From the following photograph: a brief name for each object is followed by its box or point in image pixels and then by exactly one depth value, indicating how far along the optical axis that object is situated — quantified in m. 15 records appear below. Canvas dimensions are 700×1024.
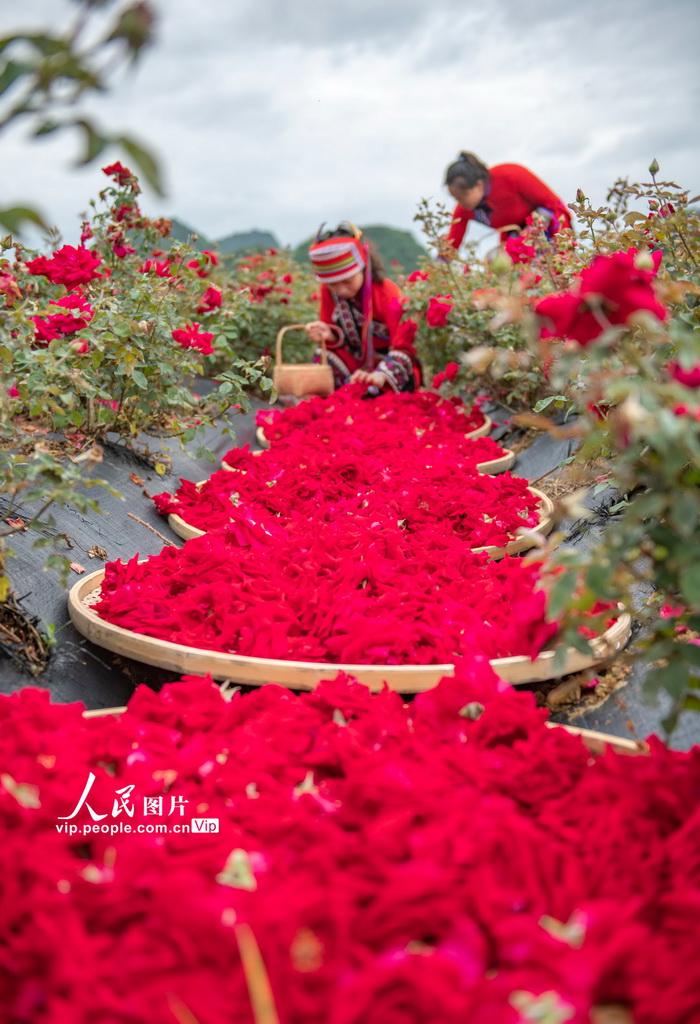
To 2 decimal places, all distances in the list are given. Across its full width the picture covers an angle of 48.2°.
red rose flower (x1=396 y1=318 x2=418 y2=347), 4.03
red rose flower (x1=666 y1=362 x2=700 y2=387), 0.75
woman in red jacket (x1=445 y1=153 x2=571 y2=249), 4.73
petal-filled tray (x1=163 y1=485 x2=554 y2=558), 1.85
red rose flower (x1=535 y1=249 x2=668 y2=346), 0.74
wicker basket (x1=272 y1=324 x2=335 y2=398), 3.95
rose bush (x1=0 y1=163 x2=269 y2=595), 1.66
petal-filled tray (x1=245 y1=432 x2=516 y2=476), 2.70
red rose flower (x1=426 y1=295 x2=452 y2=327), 3.50
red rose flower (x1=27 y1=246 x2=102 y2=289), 2.13
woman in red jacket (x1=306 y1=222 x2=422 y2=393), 3.96
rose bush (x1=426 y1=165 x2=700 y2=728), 0.73
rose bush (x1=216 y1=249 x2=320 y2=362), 5.76
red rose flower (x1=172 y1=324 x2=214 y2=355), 2.46
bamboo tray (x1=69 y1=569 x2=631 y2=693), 1.21
